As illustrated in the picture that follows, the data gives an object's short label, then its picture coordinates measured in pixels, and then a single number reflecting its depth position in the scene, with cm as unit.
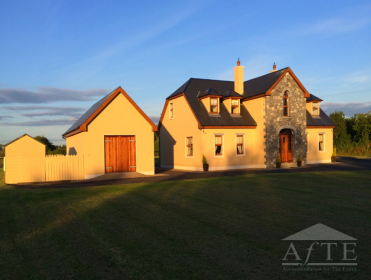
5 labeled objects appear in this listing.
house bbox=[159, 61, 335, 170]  2481
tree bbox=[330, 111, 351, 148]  4829
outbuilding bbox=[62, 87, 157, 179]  1970
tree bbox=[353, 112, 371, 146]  4388
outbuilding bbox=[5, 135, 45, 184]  1800
